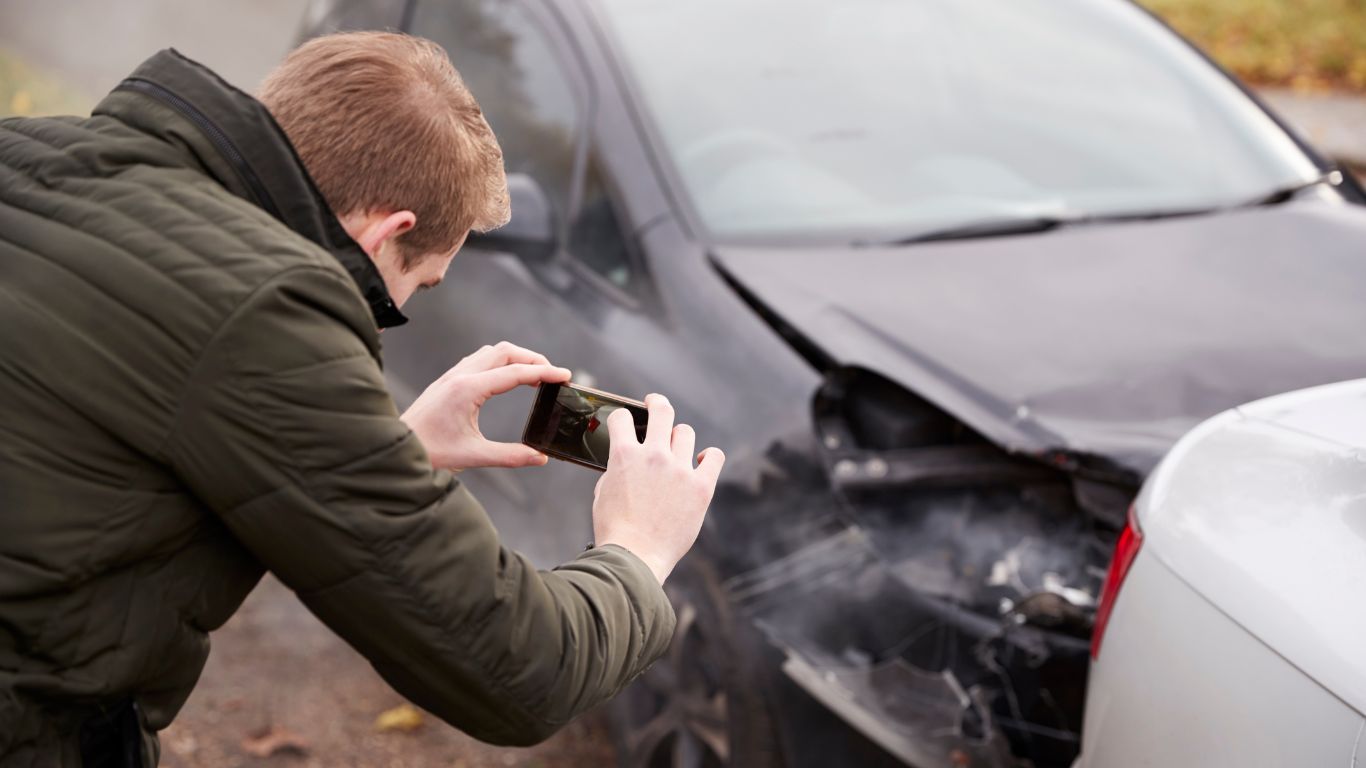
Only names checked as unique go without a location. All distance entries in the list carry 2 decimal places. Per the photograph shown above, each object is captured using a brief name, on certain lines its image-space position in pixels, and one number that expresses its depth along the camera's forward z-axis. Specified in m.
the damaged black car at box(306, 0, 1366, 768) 2.29
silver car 1.44
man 1.18
